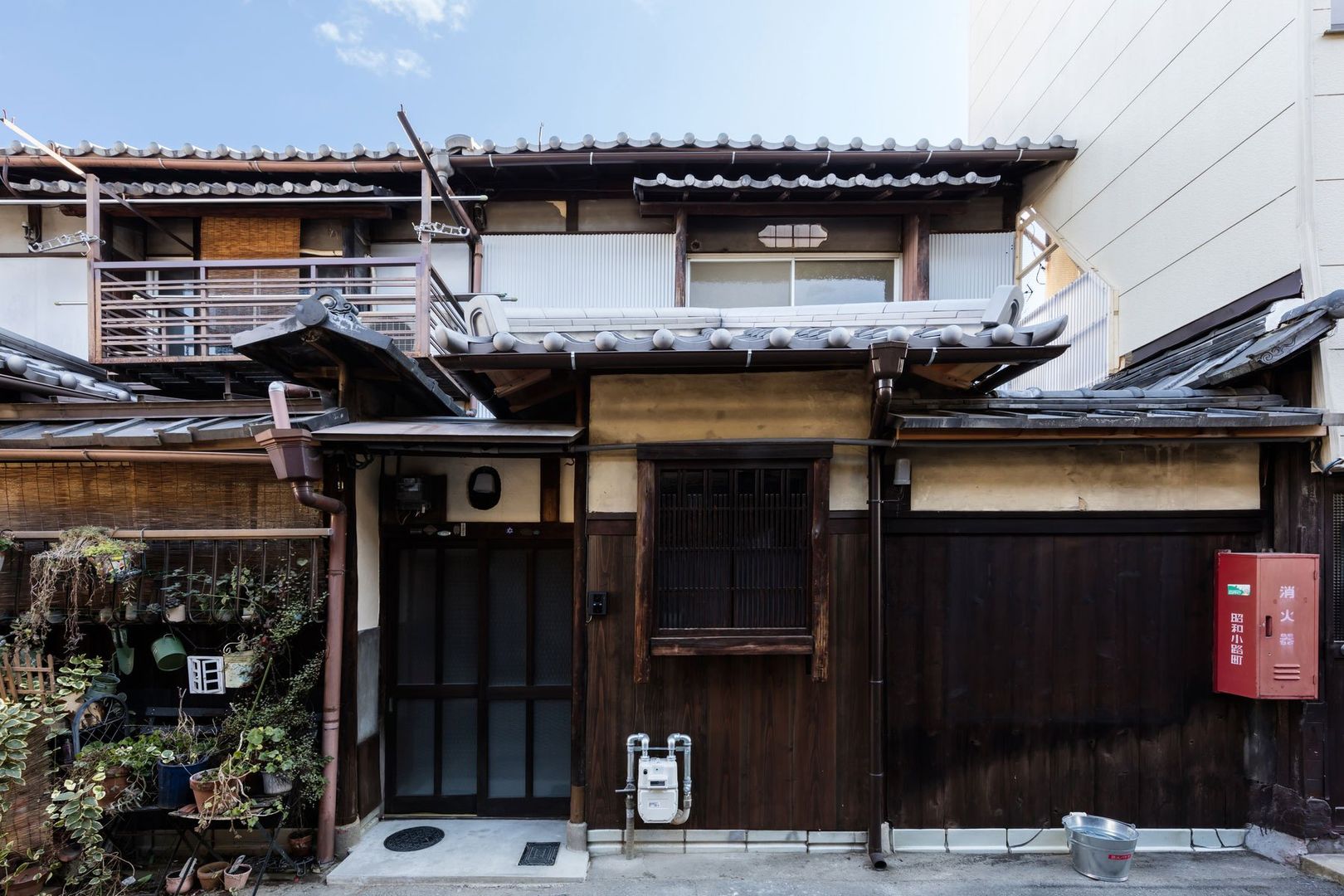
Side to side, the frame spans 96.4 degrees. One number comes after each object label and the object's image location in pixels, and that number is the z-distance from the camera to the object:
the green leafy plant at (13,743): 4.20
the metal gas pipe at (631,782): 5.13
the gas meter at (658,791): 4.99
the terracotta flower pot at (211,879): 4.83
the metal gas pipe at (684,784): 5.06
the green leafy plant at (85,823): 4.40
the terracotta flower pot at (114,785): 4.70
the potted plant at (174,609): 5.32
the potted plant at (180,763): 4.92
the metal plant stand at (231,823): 4.75
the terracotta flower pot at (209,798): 4.64
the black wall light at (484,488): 6.11
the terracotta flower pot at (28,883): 4.33
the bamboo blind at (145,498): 5.61
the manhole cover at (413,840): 5.49
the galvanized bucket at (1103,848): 4.76
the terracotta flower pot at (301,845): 5.21
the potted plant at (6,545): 5.31
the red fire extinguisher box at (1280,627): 4.92
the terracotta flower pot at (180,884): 4.78
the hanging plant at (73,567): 5.03
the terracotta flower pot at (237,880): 4.75
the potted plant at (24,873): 4.31
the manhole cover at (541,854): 5.22
